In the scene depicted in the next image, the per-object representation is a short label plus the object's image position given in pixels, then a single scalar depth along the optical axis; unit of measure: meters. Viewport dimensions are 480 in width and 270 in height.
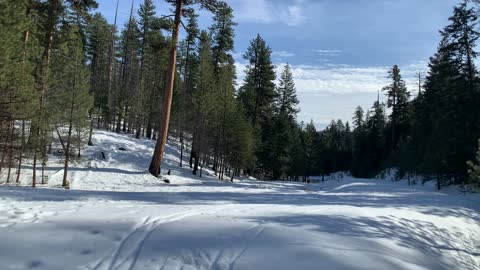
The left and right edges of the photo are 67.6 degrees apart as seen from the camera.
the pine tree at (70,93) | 18.08
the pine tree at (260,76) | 46.41
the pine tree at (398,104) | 64.12
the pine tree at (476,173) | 11.99
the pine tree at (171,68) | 19.45
